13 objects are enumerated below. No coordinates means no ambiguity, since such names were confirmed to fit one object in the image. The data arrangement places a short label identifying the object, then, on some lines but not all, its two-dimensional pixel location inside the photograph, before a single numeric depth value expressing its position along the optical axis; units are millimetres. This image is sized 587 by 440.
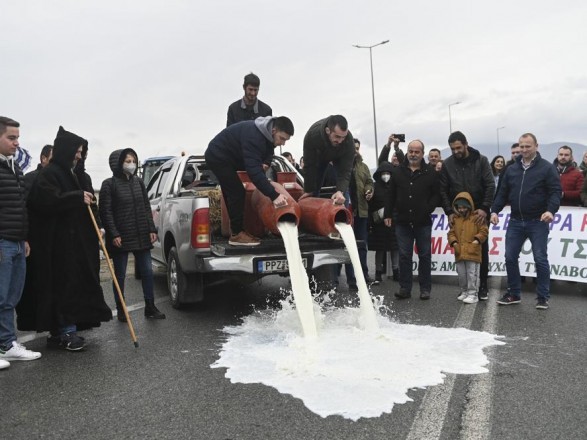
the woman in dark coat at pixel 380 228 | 8000
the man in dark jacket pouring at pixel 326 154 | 5367
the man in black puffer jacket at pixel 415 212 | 6559
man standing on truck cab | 7824
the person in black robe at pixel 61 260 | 4594
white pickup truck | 5320
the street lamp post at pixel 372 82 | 30925
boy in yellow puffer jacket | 6316
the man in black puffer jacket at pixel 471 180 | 6406
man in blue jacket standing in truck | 5098
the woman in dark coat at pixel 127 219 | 5668
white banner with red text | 7070
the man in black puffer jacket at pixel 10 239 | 4234
